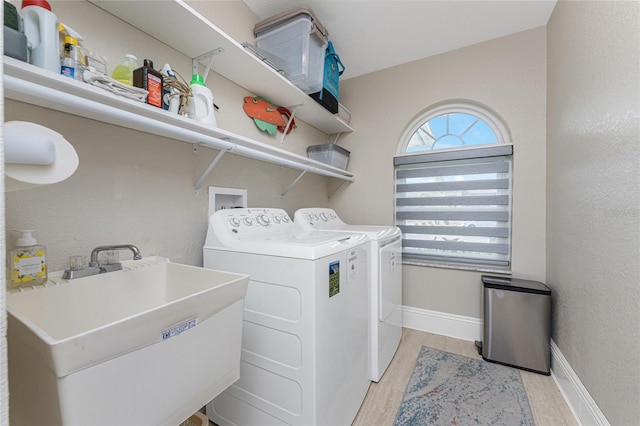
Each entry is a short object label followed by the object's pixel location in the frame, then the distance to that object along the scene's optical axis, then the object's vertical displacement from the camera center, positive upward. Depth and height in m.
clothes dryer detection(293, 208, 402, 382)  1.65 -0.53
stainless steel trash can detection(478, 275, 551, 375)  1.81 -0.83
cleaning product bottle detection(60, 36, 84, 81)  0.86 +0.50
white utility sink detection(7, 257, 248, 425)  0.52 -0.35
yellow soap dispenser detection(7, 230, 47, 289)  0.81 -0.17
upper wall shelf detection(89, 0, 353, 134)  1.11 +0.87
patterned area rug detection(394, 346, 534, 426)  1.44 -1.16
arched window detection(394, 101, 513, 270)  2.23 +0.20
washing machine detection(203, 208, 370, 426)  1.10 -0.54
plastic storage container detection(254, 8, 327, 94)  1.72 +1.18
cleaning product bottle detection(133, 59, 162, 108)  1.05 +0.53
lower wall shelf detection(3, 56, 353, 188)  0.72 +0.37
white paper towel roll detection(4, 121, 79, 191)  0.40 +0.08
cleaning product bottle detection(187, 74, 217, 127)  1.29 +0.54
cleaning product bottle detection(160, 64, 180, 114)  1.17 +0.51
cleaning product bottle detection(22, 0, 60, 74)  0.80 +0.56
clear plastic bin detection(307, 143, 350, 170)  2.40 +0.53
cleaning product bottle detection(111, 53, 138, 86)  1.08 +0.58
